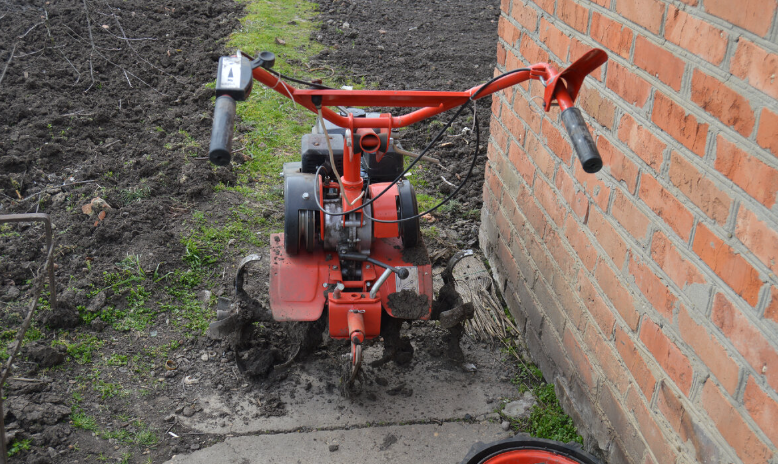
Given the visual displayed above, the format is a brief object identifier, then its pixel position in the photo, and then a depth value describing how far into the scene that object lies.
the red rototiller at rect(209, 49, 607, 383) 2.82
